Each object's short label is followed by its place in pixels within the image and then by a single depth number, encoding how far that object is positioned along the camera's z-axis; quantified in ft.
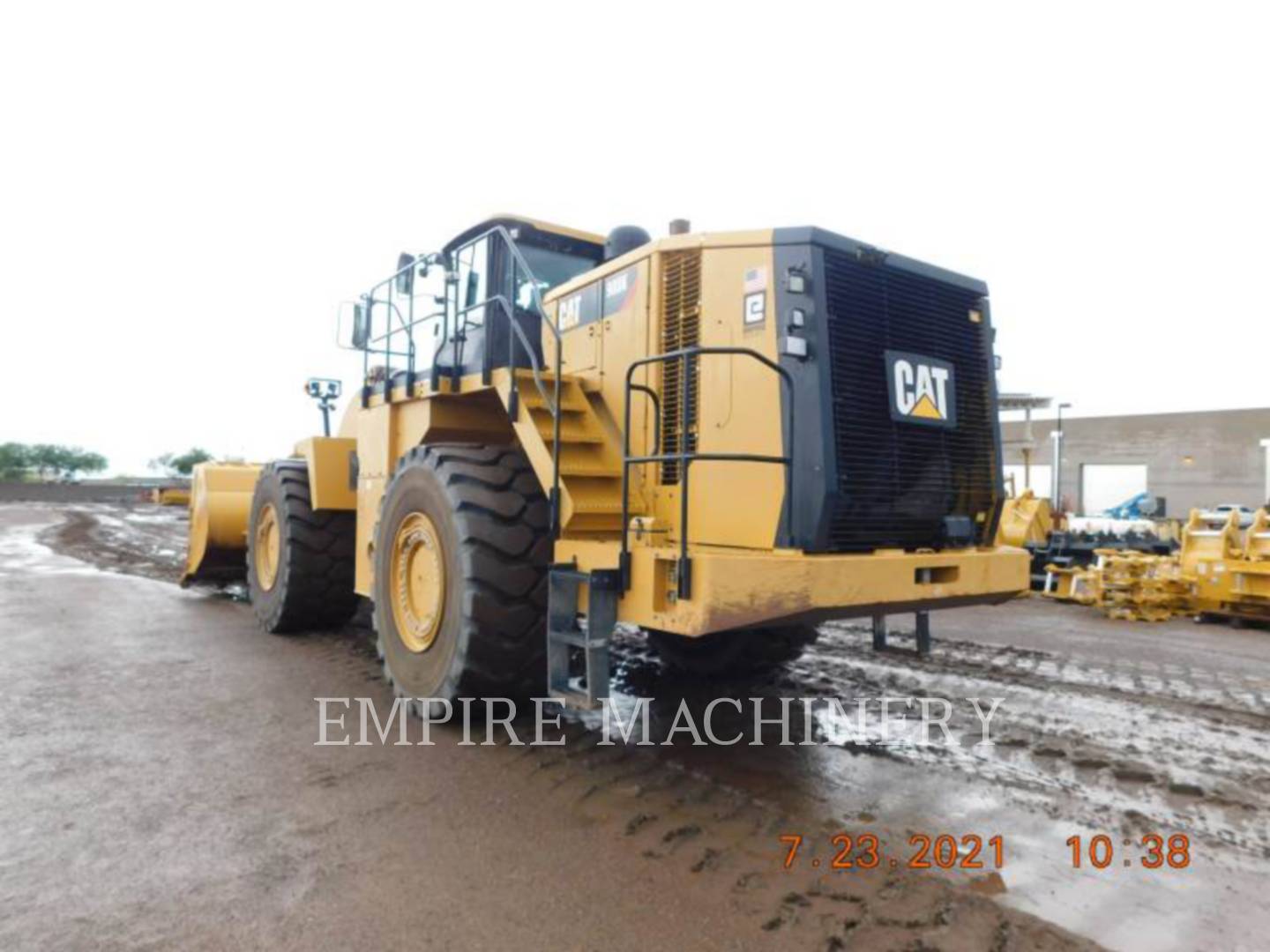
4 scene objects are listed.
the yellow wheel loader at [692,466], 12.29
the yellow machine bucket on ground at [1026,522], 43.14
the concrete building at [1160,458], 104.68
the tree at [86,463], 351.11
